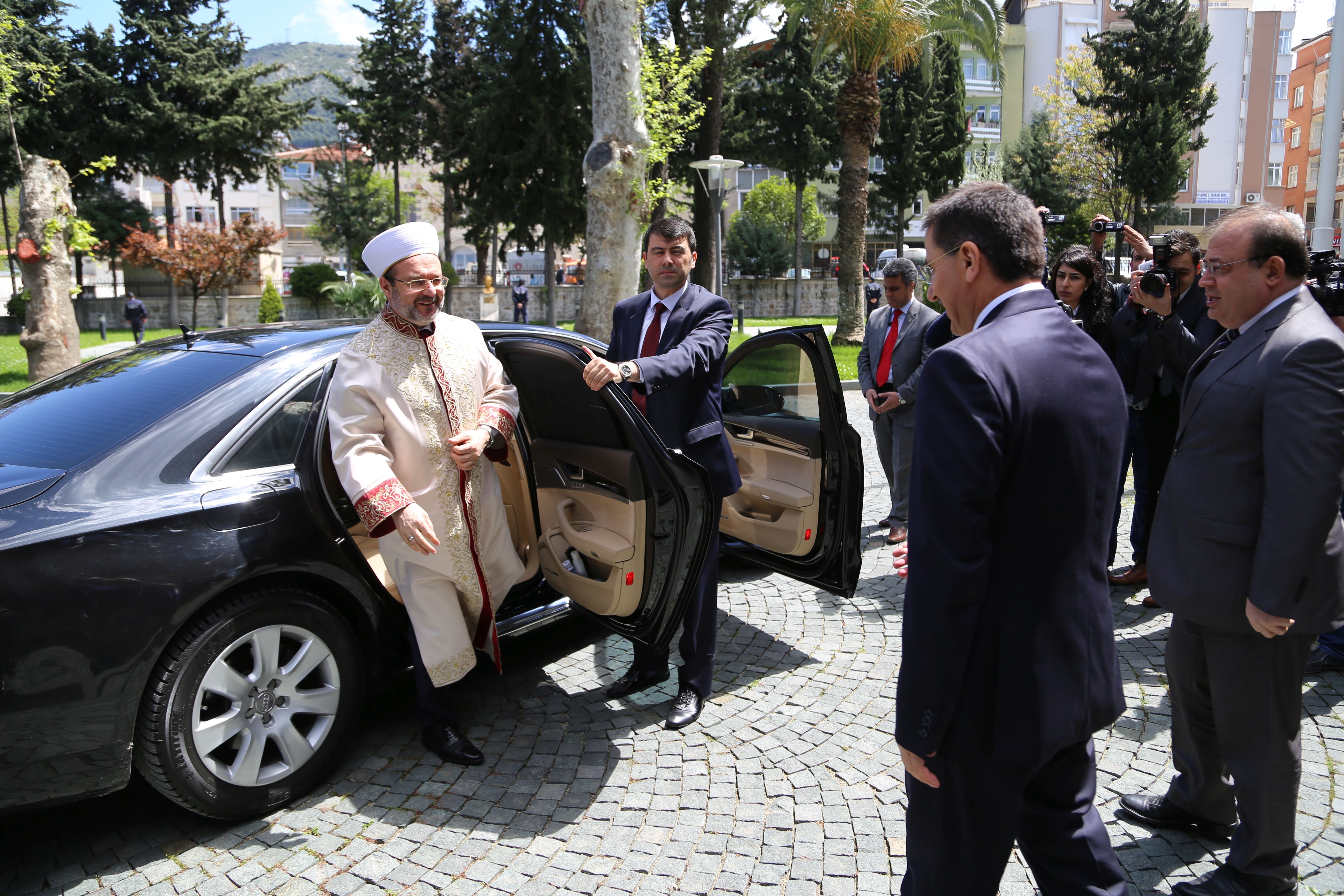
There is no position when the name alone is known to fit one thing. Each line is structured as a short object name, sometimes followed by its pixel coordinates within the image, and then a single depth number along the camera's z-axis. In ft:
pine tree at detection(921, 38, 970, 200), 128.06
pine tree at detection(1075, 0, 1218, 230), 111.75
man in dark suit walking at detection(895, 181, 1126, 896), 5.69
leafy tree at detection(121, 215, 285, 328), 94.58
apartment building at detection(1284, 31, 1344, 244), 202.80
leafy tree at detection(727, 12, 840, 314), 107.86
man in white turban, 10.19
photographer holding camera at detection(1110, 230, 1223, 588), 14.29
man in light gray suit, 19.58
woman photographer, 16.83
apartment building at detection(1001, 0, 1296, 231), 193.98
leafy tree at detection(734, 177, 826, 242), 164.76
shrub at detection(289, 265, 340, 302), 102.58
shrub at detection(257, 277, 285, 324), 95.40
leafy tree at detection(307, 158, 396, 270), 157.07
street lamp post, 56.39
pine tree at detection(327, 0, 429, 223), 114.21
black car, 8.46
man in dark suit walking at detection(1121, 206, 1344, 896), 7.61
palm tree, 60.39
